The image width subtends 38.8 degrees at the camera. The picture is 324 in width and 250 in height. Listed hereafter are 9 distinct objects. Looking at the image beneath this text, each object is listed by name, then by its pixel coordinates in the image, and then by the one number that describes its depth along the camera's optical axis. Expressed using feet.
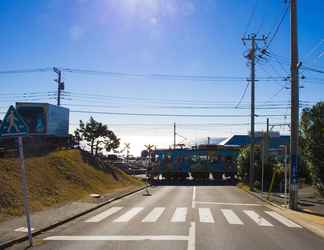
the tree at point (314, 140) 72.54
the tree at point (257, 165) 127.95
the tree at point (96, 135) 177.17
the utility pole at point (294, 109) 67.62
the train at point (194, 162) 172.96
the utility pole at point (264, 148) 93.75
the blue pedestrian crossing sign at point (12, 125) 36.29
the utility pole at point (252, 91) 118.01
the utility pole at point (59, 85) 169.71
